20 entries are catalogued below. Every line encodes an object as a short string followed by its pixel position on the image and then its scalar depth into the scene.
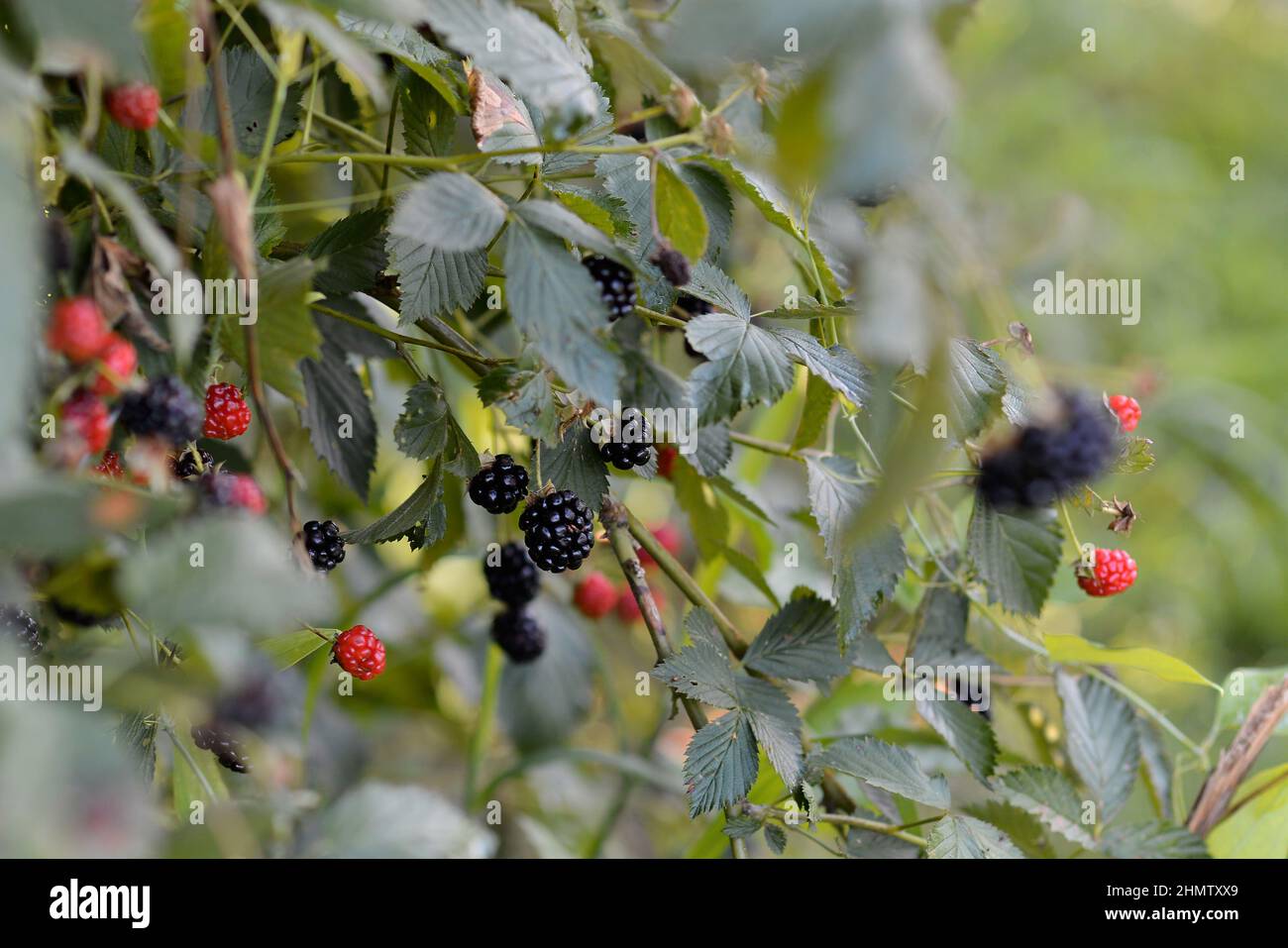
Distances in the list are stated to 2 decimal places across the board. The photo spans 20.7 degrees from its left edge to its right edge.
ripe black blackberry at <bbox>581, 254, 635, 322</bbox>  0.81
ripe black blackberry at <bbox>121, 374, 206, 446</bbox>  0.75
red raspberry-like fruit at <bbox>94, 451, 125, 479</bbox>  0.79
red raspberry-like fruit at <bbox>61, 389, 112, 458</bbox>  0.74
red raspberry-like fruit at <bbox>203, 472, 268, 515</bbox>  0.75
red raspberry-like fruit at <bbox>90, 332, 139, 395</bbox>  0.74
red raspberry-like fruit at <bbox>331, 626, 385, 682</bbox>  0.85
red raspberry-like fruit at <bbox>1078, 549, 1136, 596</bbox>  0.90
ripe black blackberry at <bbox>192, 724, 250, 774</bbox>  0.82
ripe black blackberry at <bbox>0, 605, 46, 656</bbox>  0.77
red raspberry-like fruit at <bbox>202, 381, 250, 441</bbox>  0.81
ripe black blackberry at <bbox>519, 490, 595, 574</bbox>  0.84
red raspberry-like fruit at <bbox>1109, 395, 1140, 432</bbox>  0.89
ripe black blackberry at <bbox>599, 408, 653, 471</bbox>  0.83
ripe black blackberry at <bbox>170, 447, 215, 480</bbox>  0.79
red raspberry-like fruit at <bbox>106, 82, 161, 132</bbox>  0.77
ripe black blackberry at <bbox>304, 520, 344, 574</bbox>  0.84
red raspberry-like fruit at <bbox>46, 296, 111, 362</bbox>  0.74
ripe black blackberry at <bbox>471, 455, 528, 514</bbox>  0.84
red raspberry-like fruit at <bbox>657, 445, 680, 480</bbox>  0.92
